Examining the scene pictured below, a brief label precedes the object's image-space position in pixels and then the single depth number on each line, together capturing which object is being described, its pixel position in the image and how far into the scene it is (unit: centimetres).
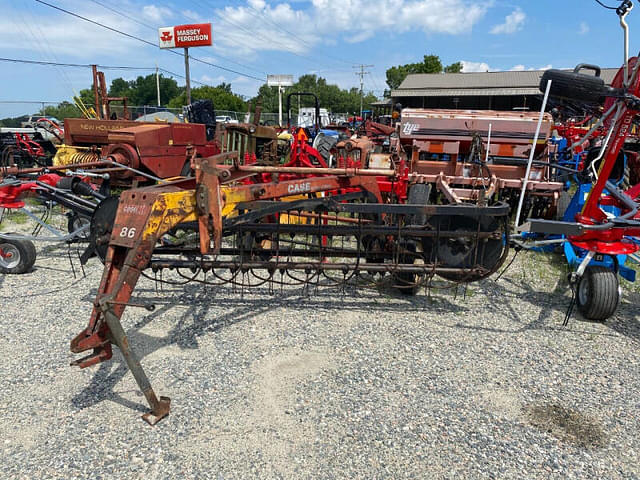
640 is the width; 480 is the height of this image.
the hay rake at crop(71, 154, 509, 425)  275
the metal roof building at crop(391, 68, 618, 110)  3500
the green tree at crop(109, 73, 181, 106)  8556
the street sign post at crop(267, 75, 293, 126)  3961
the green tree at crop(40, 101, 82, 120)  3460
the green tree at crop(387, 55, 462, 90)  5434
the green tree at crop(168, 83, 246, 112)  6181
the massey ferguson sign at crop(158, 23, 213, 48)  3053
